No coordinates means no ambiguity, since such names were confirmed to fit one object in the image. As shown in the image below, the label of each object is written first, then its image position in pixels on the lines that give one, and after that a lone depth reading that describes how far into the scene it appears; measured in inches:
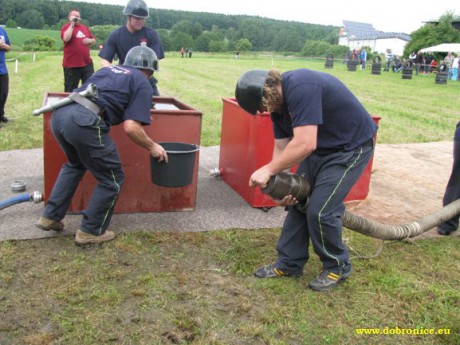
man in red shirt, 351.6
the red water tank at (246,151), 206.4
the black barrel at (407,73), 1173.1
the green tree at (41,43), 1942.1
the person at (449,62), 1269.2
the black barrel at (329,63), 1565.6
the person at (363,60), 1590.8
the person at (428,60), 1417.3
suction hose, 133.0
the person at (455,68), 1248.5
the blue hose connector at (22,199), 189.8
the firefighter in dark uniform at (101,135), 154.6
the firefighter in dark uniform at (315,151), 124.3
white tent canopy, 1433.6
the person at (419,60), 1433.3
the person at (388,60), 1605.1
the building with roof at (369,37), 3513.8
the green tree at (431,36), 1670.8
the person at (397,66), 1533.8
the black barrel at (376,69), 1327.5
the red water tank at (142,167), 188.1
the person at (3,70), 346.9
